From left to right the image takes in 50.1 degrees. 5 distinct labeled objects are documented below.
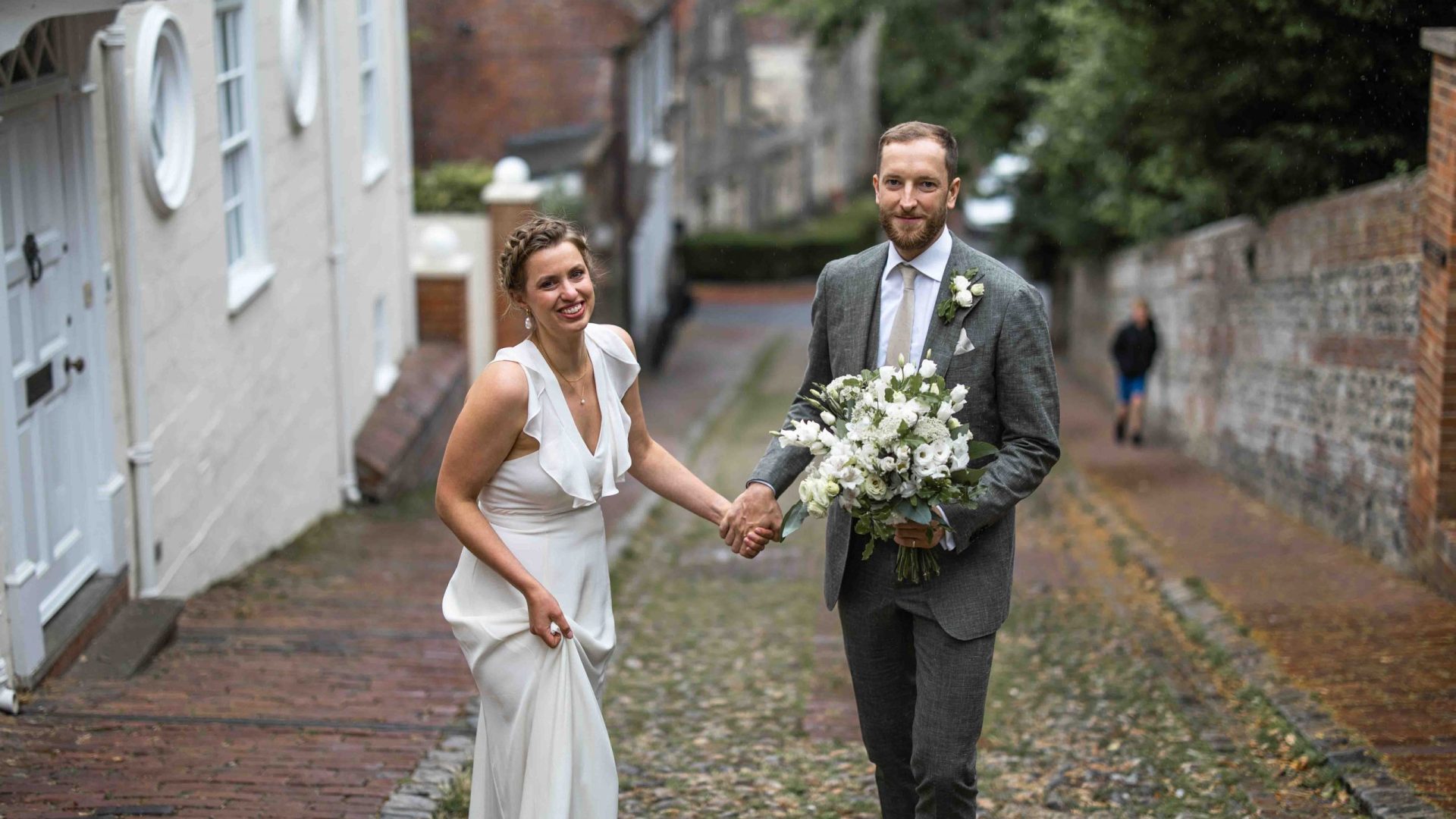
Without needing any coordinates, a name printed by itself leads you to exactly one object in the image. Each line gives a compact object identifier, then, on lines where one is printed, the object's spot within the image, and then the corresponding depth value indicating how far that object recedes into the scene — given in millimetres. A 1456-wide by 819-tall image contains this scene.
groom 4039
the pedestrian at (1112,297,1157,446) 17016
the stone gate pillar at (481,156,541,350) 15461
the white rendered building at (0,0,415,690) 6285
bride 3986
